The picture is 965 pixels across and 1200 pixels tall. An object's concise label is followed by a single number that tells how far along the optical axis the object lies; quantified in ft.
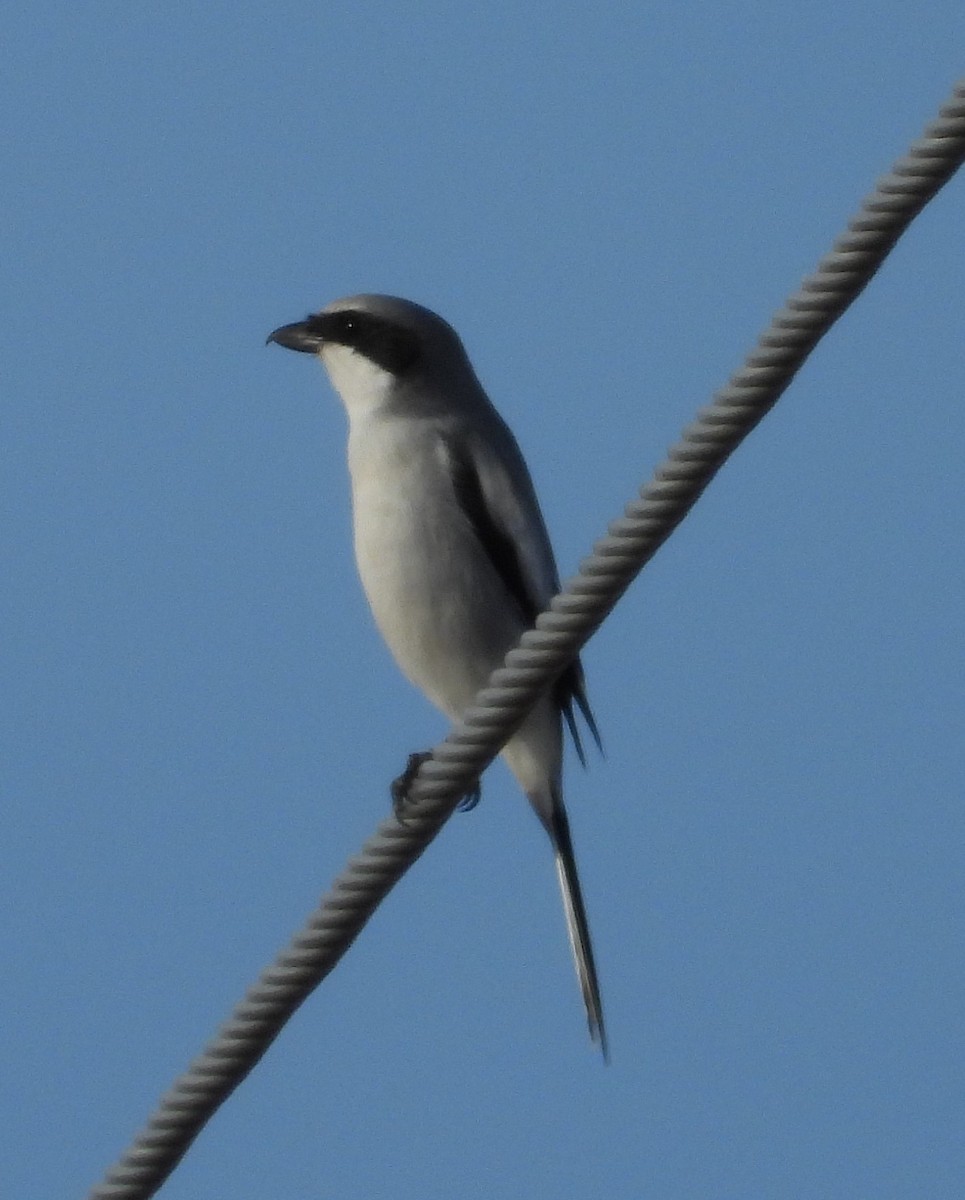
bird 32.78
